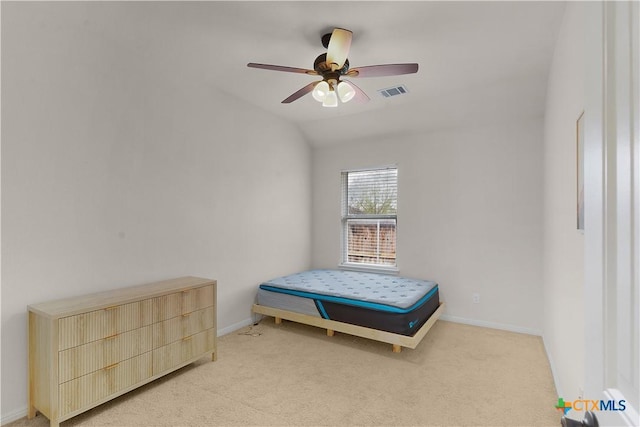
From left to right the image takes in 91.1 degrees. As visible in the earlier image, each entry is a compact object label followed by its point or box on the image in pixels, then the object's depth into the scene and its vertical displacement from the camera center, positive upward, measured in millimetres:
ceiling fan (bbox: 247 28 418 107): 2109 +1041
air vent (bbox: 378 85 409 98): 3318 +1315
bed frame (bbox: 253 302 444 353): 2838 -1148
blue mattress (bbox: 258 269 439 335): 2926 -879
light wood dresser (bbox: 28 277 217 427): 1906 -899
